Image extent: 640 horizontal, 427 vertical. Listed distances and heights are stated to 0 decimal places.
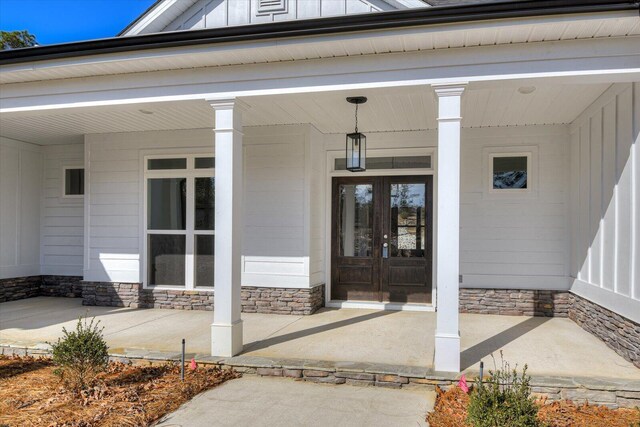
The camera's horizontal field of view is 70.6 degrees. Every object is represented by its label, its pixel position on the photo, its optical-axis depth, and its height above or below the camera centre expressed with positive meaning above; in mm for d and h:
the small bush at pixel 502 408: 2809 -1203
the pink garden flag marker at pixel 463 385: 3655 -1347
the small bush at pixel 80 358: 3832 -1192
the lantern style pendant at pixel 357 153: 6070 +925
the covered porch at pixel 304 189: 4719 +453
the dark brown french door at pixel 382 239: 7066 -302
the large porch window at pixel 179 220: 7168 -22
